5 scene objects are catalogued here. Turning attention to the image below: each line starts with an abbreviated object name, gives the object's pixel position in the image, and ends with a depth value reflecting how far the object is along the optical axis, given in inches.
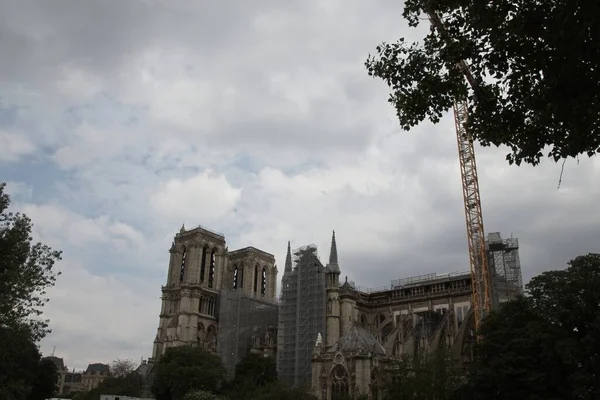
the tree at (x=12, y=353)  1152.2
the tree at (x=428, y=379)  1545.3
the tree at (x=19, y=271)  1122.7
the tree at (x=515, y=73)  499.8
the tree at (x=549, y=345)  1219.2
